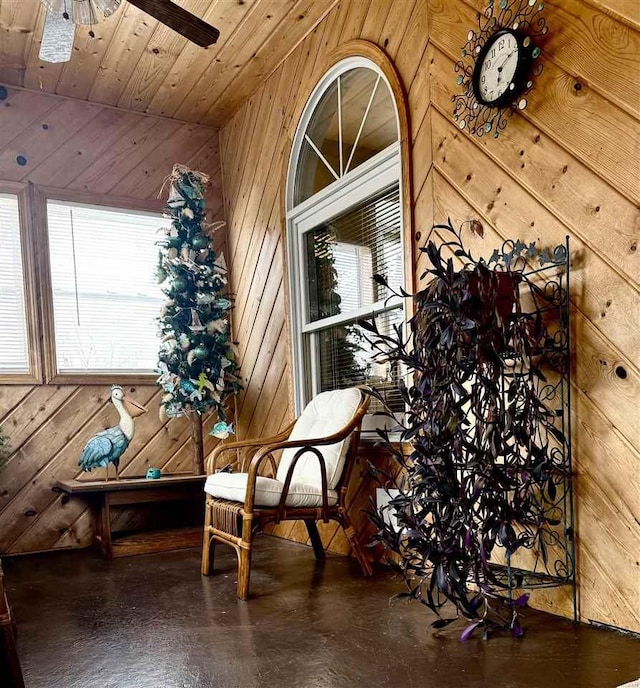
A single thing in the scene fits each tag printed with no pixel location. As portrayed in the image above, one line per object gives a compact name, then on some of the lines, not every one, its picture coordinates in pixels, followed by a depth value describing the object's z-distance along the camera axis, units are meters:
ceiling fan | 2.25
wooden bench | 3.75
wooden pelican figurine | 3.87
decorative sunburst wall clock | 2.39
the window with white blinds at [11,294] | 4.21
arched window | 3.34
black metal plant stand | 2.23
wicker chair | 2.74
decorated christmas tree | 4.20
